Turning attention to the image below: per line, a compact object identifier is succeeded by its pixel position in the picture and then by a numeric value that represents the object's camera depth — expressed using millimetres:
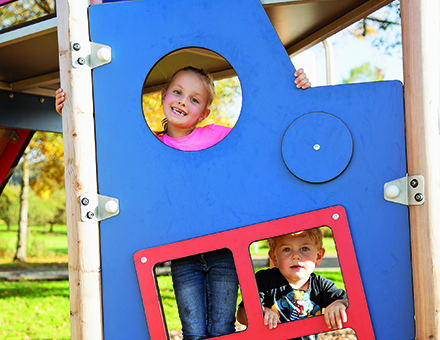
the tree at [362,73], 12305
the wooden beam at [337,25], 2246
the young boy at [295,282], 2103
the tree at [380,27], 5309
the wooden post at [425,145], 1537
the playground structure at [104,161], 1556
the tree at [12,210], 17630
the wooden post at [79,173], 1754
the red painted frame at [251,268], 1625
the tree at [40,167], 8336
